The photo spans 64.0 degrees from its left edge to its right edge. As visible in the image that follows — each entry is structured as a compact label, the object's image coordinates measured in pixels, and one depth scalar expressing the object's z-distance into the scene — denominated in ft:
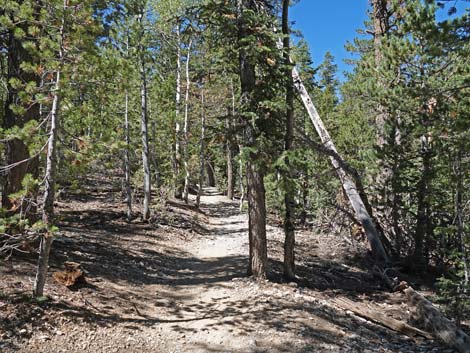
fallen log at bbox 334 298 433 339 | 23.99
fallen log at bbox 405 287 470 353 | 21.63
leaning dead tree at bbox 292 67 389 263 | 38.63
